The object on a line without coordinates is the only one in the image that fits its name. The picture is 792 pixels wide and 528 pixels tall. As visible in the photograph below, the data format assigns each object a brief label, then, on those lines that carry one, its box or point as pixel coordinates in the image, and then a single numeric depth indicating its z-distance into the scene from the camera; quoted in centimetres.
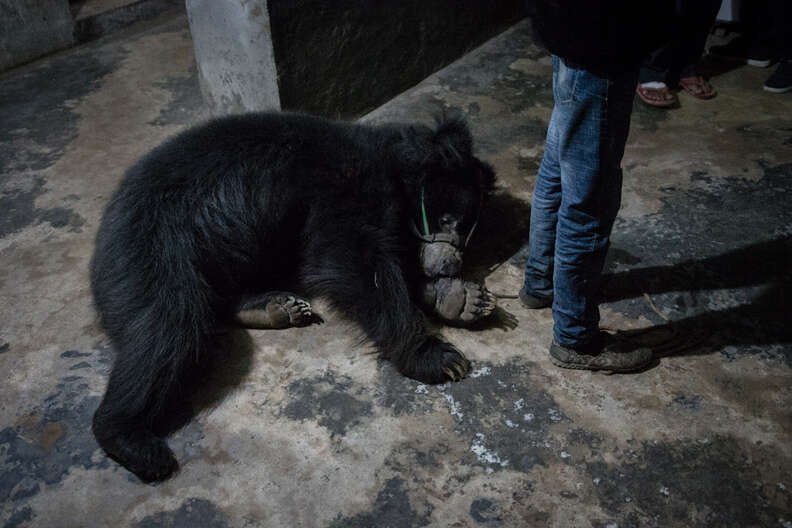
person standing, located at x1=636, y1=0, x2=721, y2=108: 463
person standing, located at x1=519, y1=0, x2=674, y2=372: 200
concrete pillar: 381
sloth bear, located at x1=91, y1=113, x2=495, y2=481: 262
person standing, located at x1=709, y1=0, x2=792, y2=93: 474
